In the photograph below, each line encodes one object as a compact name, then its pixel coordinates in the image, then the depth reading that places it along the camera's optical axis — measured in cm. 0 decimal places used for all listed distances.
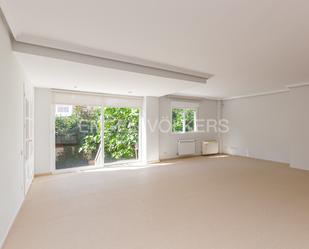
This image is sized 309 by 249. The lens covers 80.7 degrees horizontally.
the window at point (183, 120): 727
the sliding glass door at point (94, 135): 521
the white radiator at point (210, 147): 765
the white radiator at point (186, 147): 707
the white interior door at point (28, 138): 348
